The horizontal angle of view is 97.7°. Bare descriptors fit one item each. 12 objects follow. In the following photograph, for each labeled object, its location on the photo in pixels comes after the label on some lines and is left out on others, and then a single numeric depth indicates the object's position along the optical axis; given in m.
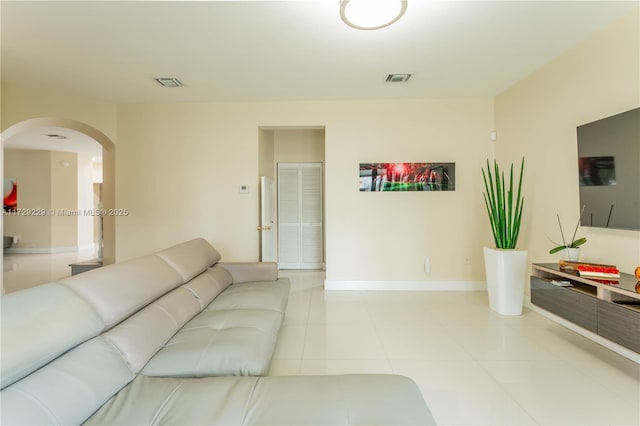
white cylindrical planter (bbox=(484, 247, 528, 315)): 3.09
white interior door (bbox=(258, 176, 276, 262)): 4.12
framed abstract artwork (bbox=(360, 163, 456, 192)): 4.09
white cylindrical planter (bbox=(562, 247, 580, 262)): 2.55
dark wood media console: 1.79
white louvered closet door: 5.50
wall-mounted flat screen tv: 2.10
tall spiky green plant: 3.12
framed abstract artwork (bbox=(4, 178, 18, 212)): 7.43
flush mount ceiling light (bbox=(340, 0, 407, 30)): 1.92
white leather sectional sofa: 0.98
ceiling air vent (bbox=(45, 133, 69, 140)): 5.87
